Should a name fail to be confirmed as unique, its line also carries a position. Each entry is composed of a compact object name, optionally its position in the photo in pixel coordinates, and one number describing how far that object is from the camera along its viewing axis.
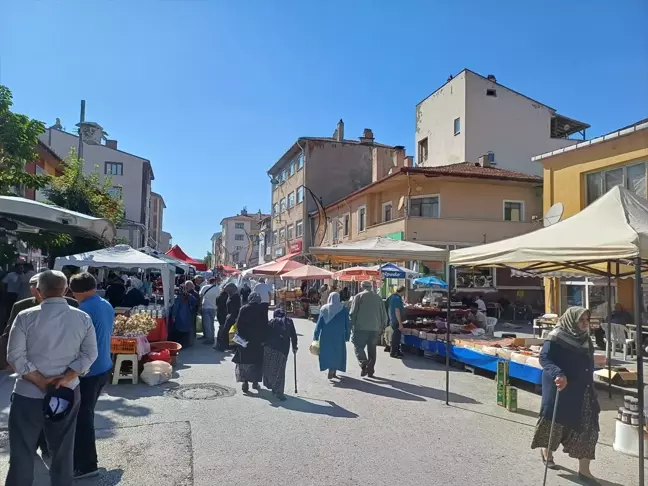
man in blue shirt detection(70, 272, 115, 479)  4.48
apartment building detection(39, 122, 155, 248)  42.59
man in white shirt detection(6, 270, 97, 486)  3.58
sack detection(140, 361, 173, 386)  8.23
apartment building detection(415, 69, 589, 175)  30.72
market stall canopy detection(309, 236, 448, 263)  13.34
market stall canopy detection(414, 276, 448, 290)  18.52
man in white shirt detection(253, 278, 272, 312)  14.24
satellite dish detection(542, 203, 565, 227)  15.64
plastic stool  8.23
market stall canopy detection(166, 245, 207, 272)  20.97
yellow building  13.88
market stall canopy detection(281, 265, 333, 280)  19.00
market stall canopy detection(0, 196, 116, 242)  6.31
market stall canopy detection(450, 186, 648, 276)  5.29
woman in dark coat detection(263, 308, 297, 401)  7.68
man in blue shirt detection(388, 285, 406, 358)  11.86
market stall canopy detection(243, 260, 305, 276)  19.33
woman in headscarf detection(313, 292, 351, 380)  9.08
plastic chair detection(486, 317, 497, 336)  12.72
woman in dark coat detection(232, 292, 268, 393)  7.93
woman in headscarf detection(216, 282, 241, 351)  12.55
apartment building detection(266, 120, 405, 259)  38.31
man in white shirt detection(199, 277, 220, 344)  13.86
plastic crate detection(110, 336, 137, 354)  8.28
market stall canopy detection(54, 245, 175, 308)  11.21
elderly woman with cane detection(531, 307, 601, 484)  4.79
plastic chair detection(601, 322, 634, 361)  11.73
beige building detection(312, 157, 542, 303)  24.02
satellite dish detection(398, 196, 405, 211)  24.55
